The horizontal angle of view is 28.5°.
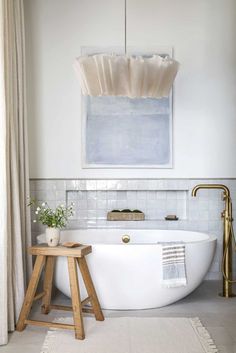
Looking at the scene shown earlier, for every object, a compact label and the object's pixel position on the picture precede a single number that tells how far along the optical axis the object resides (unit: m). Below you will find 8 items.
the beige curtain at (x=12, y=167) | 3.21
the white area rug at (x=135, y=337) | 3.09
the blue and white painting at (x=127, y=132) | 4.97
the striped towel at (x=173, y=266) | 3.83
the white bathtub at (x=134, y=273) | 3.83
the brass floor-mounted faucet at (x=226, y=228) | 4.48
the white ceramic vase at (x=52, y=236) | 3.65
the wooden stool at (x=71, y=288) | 3.35
